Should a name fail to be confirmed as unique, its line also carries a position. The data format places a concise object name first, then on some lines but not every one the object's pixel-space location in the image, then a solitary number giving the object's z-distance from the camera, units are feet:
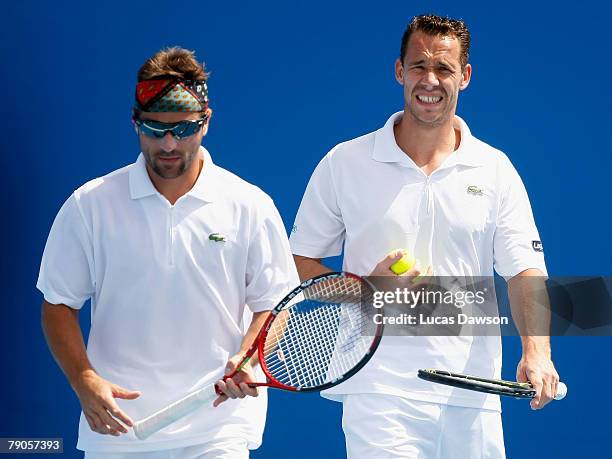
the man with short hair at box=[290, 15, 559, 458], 33.83
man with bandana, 31.37
